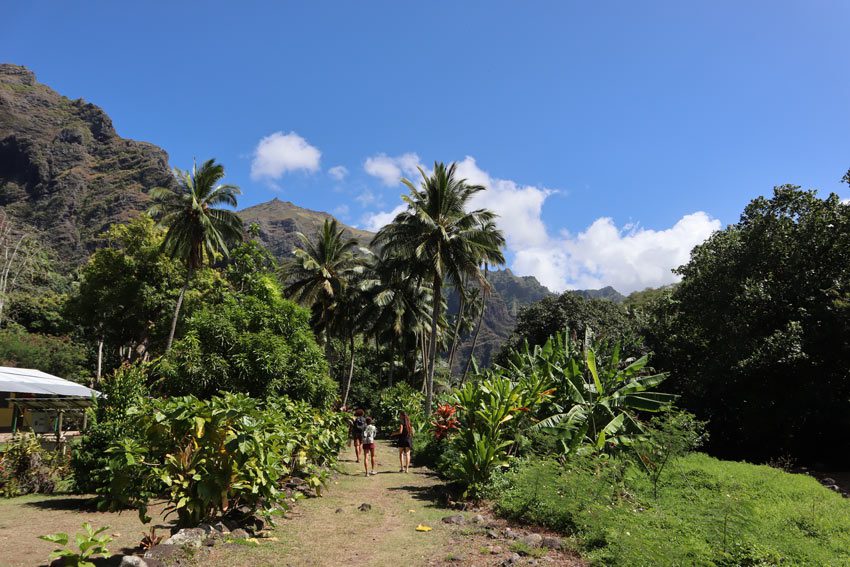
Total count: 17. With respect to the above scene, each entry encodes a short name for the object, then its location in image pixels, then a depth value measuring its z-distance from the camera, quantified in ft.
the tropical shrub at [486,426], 30.91
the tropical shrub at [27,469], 31.17
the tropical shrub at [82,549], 13.19
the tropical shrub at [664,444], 29.25
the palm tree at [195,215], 79.66
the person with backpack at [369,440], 40.96
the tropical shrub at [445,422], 41.91
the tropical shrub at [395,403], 81.46
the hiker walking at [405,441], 42.68
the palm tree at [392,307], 100.22
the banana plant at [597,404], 34.81
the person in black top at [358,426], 42.54
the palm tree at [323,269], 94.48
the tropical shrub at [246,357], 39.24
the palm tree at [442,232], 69.41
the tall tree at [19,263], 134.80
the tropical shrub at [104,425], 27.35
